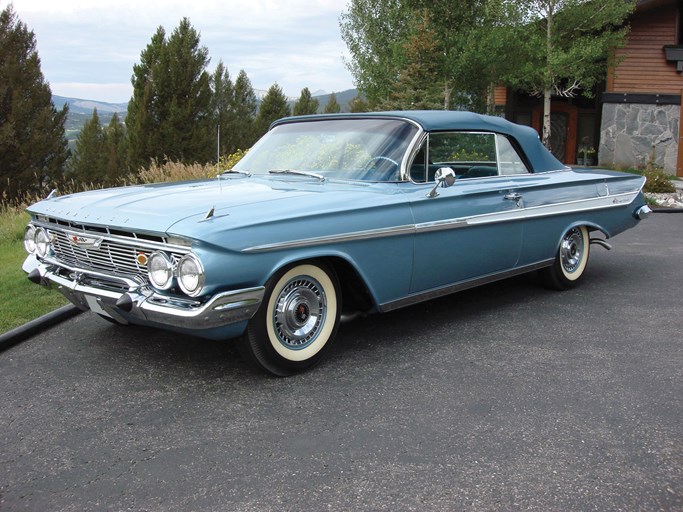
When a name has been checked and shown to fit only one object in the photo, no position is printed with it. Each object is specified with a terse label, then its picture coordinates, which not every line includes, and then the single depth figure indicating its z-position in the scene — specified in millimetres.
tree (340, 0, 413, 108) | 24672
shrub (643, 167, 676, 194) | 13664
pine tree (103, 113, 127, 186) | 34250
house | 18047
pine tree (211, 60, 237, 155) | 38219
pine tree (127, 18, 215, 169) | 31438
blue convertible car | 3363
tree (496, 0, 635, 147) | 15719
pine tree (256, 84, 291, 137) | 39709
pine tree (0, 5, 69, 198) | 29703
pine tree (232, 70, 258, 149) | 38906
